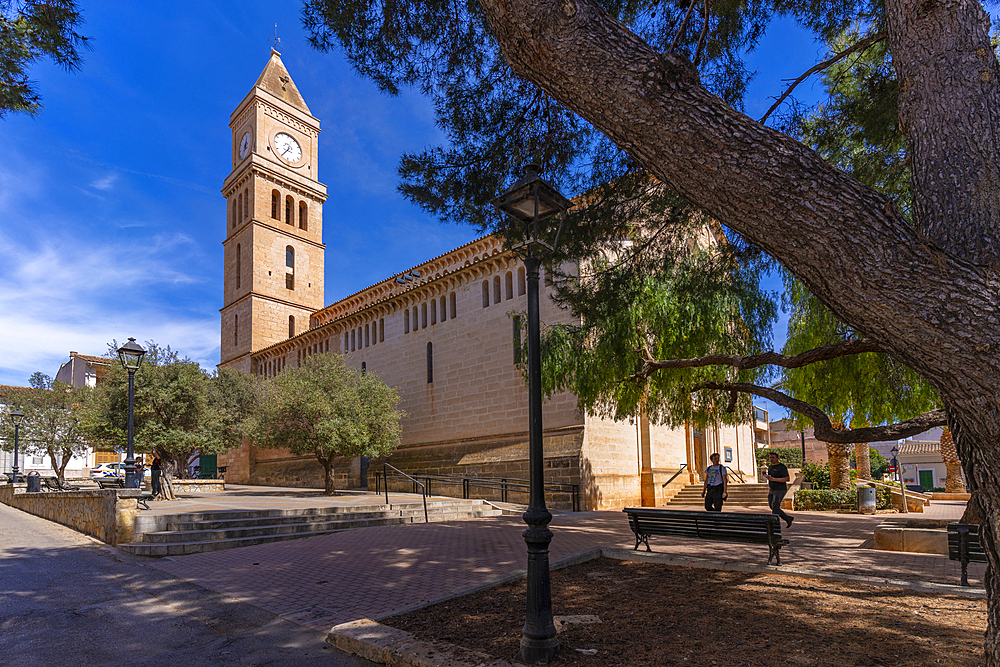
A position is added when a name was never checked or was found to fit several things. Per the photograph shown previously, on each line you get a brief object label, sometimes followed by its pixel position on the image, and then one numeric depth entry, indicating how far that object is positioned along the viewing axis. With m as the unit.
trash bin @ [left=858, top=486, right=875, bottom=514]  15.91
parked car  37.05
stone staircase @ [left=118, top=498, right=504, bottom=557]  9.37
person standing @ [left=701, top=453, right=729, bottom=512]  11.73
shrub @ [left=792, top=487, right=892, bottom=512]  16.81
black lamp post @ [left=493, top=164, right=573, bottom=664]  4.04
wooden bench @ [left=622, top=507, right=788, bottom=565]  6.64
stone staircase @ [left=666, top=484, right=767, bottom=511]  18.91
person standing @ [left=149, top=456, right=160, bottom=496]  16.02
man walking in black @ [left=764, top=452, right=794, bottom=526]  11.32
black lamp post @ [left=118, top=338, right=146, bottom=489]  12.05
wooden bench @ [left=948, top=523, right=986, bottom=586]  5.63
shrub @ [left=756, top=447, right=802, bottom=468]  33.92
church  18.22
